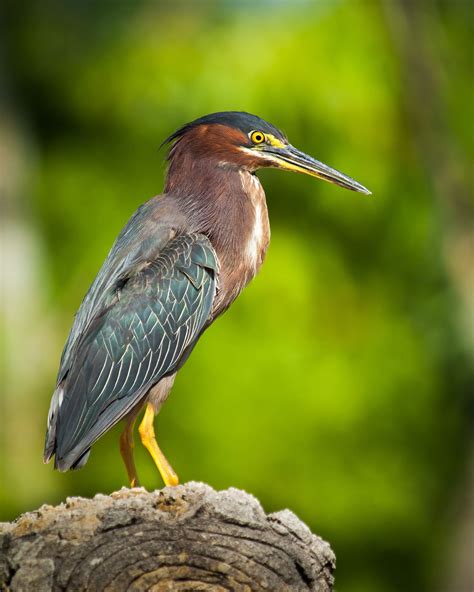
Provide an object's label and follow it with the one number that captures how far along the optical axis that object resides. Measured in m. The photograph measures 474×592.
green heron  8.46
